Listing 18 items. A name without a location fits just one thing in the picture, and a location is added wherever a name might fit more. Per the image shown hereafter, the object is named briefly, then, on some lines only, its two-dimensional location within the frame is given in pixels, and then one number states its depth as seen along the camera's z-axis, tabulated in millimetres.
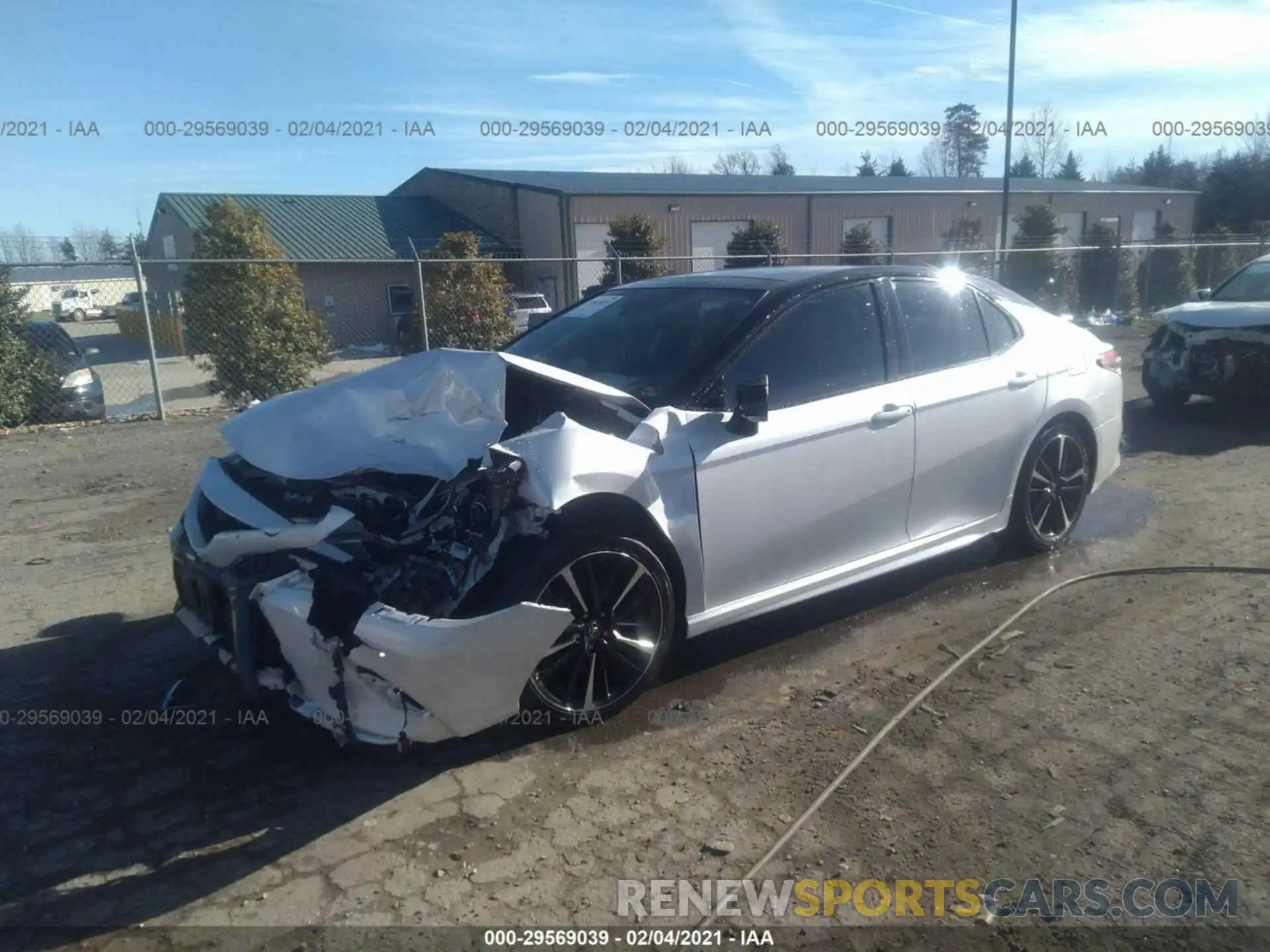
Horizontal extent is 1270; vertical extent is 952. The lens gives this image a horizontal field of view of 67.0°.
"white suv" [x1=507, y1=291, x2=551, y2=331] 24053
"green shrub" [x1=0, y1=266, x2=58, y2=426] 10070
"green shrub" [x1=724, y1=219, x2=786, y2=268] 27844
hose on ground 2970
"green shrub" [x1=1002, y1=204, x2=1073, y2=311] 22188
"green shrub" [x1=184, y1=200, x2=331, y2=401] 11773
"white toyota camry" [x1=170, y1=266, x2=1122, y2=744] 3180
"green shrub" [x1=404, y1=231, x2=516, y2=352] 13758
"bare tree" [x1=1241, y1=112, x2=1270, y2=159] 47844
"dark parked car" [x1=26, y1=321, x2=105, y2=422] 10469
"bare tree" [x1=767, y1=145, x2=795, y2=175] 61250
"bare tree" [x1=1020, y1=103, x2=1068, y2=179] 62906
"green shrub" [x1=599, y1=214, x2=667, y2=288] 26562
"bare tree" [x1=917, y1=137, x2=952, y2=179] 73250
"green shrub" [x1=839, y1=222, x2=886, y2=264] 30859
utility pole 18719
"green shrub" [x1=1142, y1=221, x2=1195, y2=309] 24953
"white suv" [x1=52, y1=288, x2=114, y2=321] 44906
